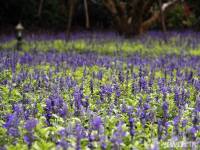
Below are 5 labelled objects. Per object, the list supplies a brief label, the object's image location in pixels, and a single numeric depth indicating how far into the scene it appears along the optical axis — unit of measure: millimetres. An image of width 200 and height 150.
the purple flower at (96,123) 5152
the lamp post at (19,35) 17912
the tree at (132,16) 23923
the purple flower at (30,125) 4748
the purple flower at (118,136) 4584
